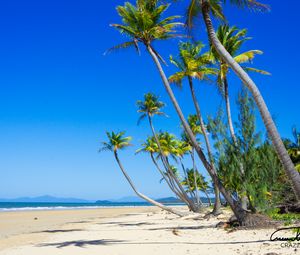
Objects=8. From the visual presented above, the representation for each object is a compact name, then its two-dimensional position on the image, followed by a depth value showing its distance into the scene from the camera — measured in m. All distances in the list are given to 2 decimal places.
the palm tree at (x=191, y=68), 21.34
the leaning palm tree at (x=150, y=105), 35.25
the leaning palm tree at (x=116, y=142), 36.88
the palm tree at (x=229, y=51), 20.34
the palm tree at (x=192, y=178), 52.62
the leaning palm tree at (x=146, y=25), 17.62
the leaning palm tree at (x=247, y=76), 8.58
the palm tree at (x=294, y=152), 27.02
